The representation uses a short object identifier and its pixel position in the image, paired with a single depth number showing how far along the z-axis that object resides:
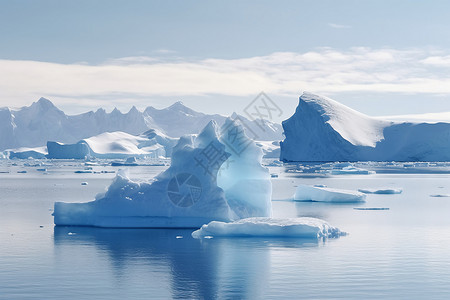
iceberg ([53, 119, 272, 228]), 18.36
